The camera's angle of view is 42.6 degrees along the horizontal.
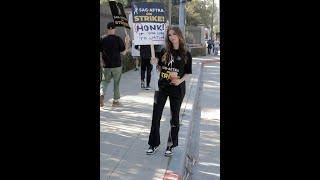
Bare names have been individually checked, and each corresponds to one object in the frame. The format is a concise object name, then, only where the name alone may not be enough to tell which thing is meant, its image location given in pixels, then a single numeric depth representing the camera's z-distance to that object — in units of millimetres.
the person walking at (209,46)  36594
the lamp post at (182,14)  15628
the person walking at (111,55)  8516
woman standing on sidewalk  5445
